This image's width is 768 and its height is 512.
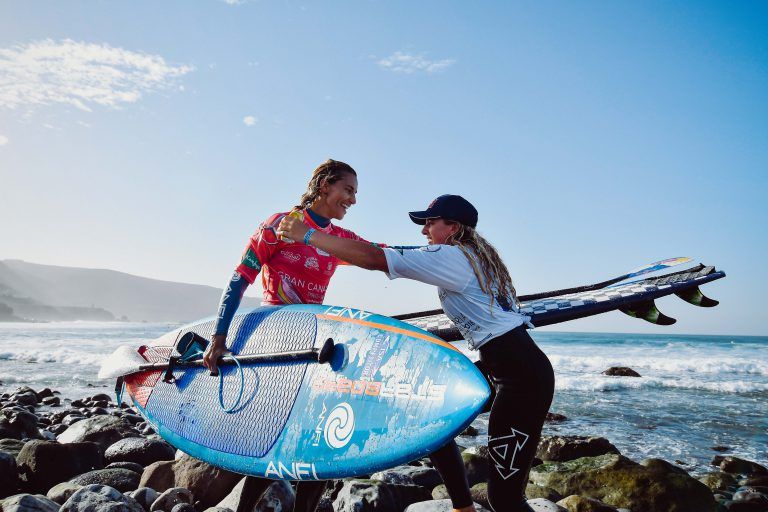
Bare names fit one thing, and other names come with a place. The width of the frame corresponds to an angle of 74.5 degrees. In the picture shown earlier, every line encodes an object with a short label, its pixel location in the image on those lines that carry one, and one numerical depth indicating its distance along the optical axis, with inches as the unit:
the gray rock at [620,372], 714.2
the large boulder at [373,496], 160.8
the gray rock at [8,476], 166.9
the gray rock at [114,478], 176.6
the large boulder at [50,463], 181.8
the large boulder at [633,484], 193.9
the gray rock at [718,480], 229.0
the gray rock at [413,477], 195.3
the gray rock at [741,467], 251.6
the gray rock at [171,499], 155.4
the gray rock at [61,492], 152.4
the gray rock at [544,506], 154.6
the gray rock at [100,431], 243.6
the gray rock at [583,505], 174.1
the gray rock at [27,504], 127.6
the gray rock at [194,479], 171.6
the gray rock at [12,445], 218.7
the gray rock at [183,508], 149.3
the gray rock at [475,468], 216.5
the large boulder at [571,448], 251.3
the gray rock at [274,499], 143.6
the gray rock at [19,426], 263.0
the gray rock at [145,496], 158.9
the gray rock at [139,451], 219.5
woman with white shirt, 90.1
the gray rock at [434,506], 144.4
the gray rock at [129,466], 200.5
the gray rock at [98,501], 131.4
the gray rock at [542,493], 196.5
